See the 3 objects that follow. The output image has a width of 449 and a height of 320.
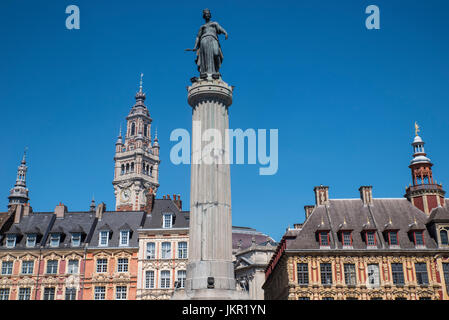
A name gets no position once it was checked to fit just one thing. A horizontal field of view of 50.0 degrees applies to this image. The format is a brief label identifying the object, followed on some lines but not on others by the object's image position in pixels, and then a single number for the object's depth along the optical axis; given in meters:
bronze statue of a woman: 19.77
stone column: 16.80
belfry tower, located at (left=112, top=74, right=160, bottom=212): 107.19
